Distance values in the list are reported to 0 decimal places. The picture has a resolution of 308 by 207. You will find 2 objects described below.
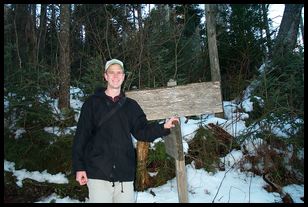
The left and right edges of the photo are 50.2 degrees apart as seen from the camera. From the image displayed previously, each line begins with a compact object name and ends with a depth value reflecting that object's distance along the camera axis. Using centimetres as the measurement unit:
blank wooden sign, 415
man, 344
